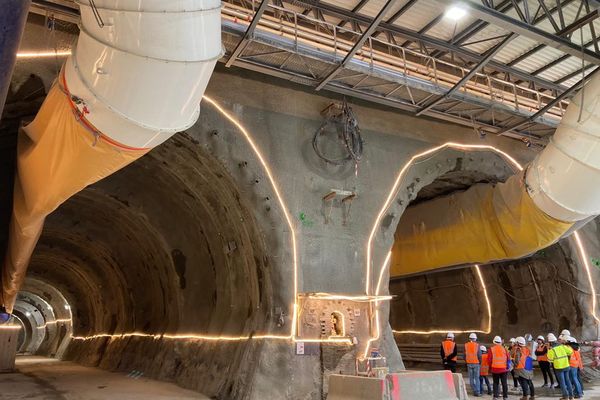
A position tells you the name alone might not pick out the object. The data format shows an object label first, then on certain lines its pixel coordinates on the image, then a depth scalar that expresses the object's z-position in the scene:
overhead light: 8.80
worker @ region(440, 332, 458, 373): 11.26
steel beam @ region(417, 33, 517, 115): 8.72
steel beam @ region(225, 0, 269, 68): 7.23
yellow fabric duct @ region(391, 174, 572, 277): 10.04
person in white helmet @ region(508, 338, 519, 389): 10.12
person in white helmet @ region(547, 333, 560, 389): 10.29
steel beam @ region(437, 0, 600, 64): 7.19
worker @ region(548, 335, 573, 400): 9.26
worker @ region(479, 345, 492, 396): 10.63
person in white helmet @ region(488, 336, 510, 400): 9.53
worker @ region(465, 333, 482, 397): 10.36
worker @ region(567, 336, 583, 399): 9.43
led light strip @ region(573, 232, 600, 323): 12.43
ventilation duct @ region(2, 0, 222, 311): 4.03
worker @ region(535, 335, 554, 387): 11.16
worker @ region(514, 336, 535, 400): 9.53
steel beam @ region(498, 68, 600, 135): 10.17
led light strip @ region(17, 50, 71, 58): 7.08
